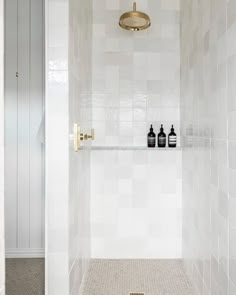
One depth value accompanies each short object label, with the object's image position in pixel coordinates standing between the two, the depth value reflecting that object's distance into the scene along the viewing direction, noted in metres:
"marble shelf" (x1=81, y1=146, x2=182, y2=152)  2.81
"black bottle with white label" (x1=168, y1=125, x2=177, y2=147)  2.82
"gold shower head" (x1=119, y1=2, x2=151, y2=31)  2.52
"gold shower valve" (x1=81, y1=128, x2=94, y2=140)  2.02
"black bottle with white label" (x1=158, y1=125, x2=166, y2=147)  2.83
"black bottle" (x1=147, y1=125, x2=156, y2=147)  2.82
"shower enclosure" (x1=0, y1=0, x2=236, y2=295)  1.67
